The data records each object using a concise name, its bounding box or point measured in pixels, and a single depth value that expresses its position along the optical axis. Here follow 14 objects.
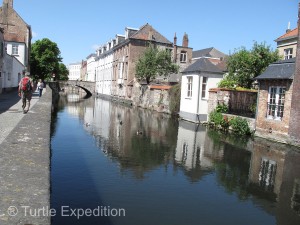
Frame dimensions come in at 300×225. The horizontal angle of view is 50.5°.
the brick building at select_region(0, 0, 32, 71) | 43.31
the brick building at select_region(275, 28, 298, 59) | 32.65
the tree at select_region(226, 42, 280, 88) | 26.36
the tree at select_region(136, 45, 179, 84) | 39.78
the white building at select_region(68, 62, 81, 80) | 141.75
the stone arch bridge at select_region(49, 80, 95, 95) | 69.56
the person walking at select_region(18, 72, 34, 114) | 14.13
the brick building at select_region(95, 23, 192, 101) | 49.06
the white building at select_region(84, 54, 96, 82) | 89.66
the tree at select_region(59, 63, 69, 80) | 99.56
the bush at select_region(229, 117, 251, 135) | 19.88
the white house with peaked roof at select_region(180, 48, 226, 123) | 25.09
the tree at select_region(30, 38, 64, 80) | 60.69
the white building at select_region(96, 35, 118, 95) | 62.89
